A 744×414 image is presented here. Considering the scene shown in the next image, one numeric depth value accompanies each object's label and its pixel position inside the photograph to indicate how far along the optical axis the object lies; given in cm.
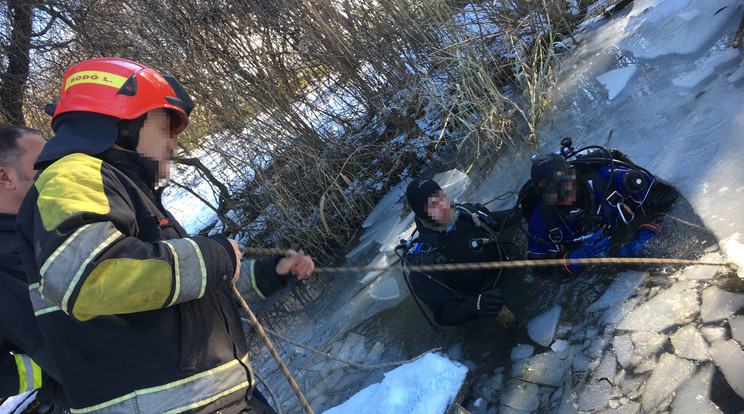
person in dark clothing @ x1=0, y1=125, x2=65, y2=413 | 196
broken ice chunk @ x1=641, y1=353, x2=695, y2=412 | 222
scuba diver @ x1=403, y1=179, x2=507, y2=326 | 332
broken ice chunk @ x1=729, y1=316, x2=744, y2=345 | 223
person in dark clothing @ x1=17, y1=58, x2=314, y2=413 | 137
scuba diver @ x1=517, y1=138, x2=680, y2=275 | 302
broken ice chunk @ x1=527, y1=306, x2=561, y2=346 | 298
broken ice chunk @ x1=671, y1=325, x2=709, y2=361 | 229
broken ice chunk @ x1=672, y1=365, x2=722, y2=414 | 207
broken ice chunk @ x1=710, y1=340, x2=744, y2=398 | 208
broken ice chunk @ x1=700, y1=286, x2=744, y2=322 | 238
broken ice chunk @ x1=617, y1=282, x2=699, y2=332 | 252
